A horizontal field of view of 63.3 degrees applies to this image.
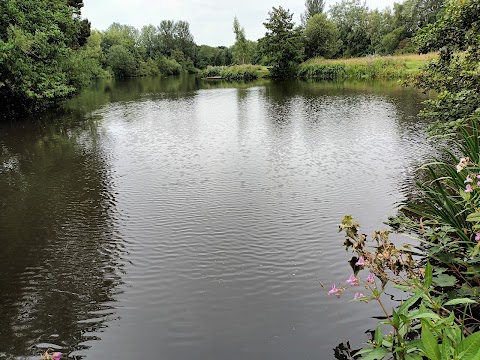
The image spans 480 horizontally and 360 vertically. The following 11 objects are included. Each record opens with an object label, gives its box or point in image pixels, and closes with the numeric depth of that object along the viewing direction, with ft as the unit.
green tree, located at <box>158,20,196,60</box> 310.65
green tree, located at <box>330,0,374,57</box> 198.18
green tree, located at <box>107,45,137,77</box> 238.07
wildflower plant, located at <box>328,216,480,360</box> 6.44
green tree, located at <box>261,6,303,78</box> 167.84
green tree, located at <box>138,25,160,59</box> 307.64
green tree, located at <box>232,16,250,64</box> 228.02
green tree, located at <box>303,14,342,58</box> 185.47
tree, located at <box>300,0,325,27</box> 277.85
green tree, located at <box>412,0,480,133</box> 23.80
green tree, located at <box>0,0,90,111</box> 65.67
